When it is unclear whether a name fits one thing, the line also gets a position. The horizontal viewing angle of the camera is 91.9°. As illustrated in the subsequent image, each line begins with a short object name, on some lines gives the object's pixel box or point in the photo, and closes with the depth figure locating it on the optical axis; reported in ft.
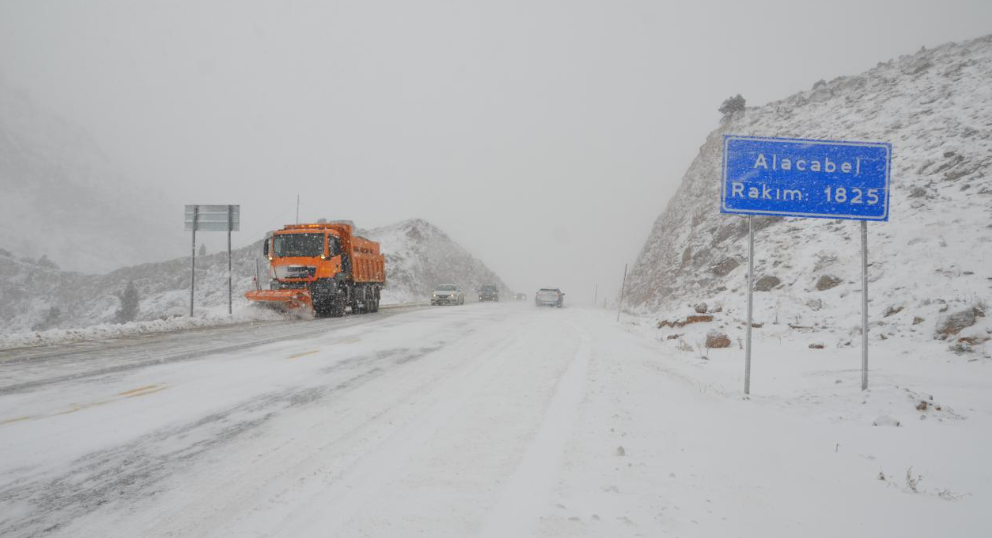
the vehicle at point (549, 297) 113.09
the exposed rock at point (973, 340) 27.68
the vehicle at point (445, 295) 115.14
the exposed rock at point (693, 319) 45.24
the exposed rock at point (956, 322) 29.53
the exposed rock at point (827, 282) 44.39
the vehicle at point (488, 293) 158.81
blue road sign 22.84
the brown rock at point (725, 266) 70.20
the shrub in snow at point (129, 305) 207.10
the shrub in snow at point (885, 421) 17.97
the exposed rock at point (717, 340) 38.19
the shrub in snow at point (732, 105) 128.16
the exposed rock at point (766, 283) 51.15
